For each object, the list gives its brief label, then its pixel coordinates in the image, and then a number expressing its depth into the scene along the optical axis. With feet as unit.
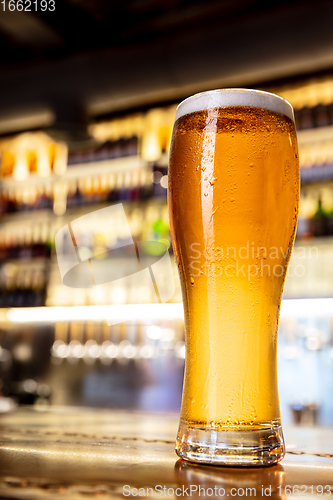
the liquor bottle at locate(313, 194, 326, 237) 10.37
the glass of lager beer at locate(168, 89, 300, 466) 1.45
